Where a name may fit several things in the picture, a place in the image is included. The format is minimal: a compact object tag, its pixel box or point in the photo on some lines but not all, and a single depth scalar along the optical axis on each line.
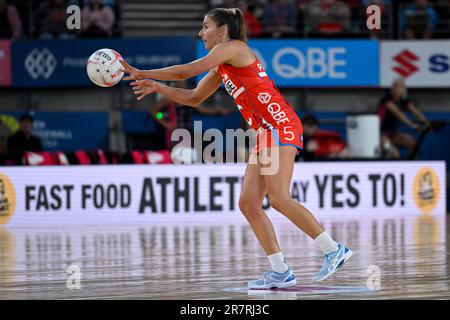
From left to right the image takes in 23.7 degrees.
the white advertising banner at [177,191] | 17.08
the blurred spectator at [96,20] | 20.92
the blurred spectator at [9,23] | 21.06
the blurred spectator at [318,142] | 19.19
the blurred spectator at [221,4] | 21.38
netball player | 8.71
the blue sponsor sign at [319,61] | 21.14
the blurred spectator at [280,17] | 21.48
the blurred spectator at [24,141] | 18.36
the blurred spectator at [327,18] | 21.55
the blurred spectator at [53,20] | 21.17
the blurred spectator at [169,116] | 19.80
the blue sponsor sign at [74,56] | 21.00
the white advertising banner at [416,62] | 21.69
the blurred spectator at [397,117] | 20.38
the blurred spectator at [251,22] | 21.25
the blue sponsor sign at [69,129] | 21.12
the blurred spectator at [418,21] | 21.89
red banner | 21.12
